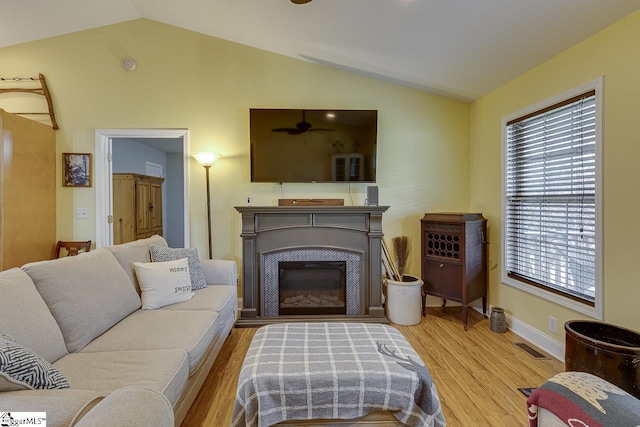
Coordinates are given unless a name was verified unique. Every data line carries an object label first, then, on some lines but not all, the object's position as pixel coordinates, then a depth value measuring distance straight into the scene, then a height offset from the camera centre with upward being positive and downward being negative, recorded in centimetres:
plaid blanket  132 -82
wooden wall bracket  322 +133
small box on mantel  324 +10
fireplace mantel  305 -32
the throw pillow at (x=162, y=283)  214 -54
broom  337 -45
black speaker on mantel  312 +16
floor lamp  311 +54
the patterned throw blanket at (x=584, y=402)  104 -73
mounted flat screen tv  321 +74
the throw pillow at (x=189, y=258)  245 -40
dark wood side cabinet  292 -48
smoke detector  327 +164
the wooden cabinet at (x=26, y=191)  277 +21
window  211 +9
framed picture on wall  330 +48
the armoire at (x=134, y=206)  446 +8
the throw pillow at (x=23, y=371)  86 -49
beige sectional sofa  80 -58
